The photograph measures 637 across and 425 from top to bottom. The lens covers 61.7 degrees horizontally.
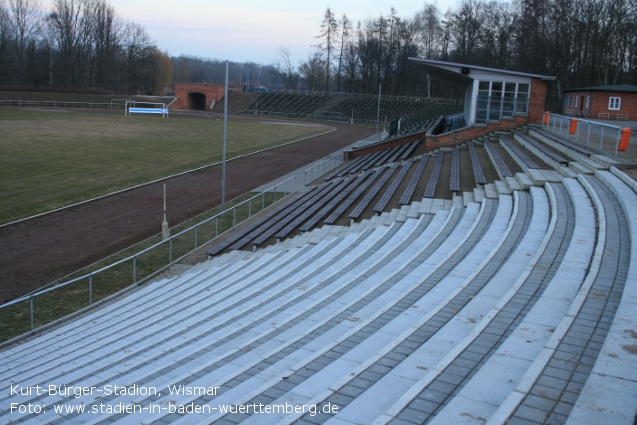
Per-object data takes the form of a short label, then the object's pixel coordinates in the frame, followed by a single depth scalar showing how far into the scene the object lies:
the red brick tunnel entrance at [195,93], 85.69
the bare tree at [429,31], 88.62
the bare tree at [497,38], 63.41
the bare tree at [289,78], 109.12
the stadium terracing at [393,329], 5.16
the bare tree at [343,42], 94.94
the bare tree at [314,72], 98.75
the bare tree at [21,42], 90.69
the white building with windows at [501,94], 26.84
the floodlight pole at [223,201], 20.33
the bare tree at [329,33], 94.88
